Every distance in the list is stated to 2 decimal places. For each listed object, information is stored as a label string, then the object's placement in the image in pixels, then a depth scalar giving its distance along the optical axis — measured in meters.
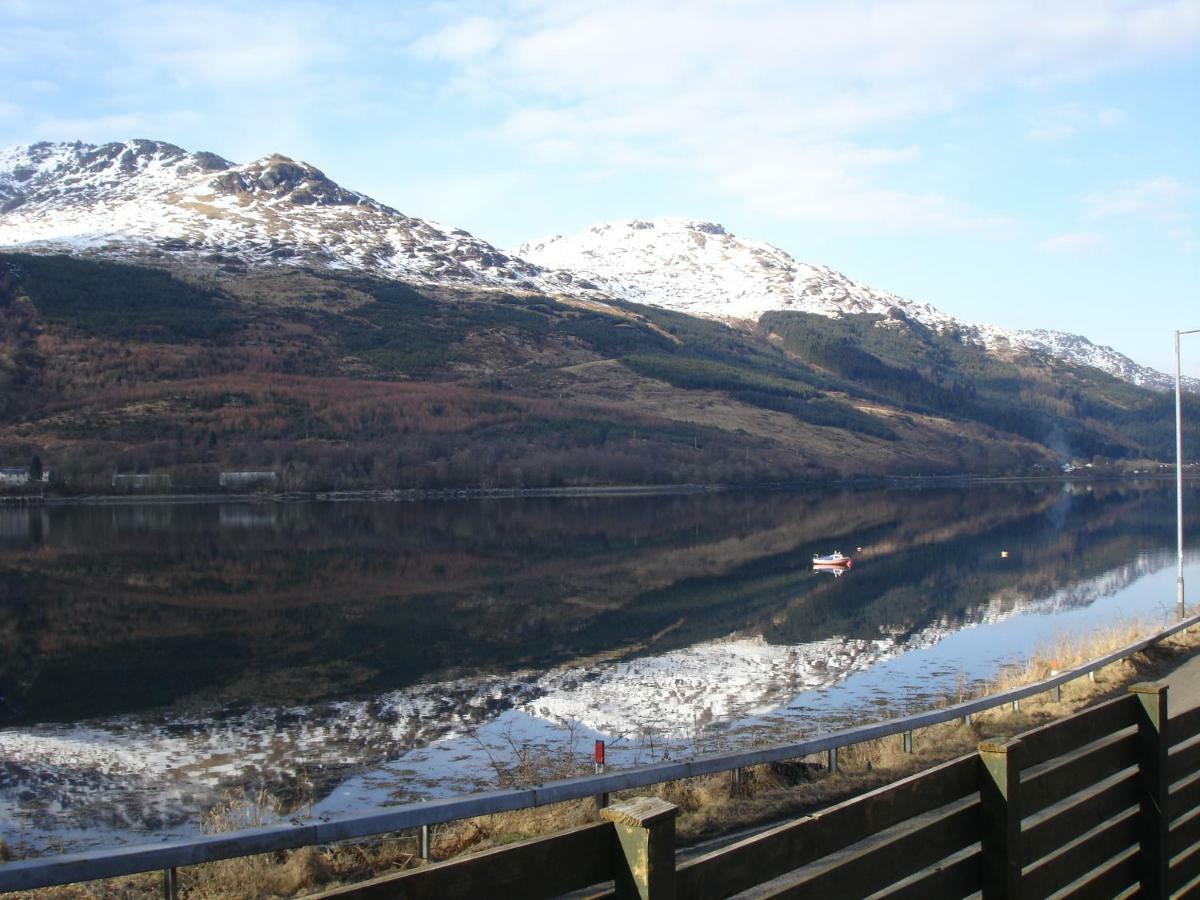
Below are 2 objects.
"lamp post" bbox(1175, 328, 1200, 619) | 30.14
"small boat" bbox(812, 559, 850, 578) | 55.97
